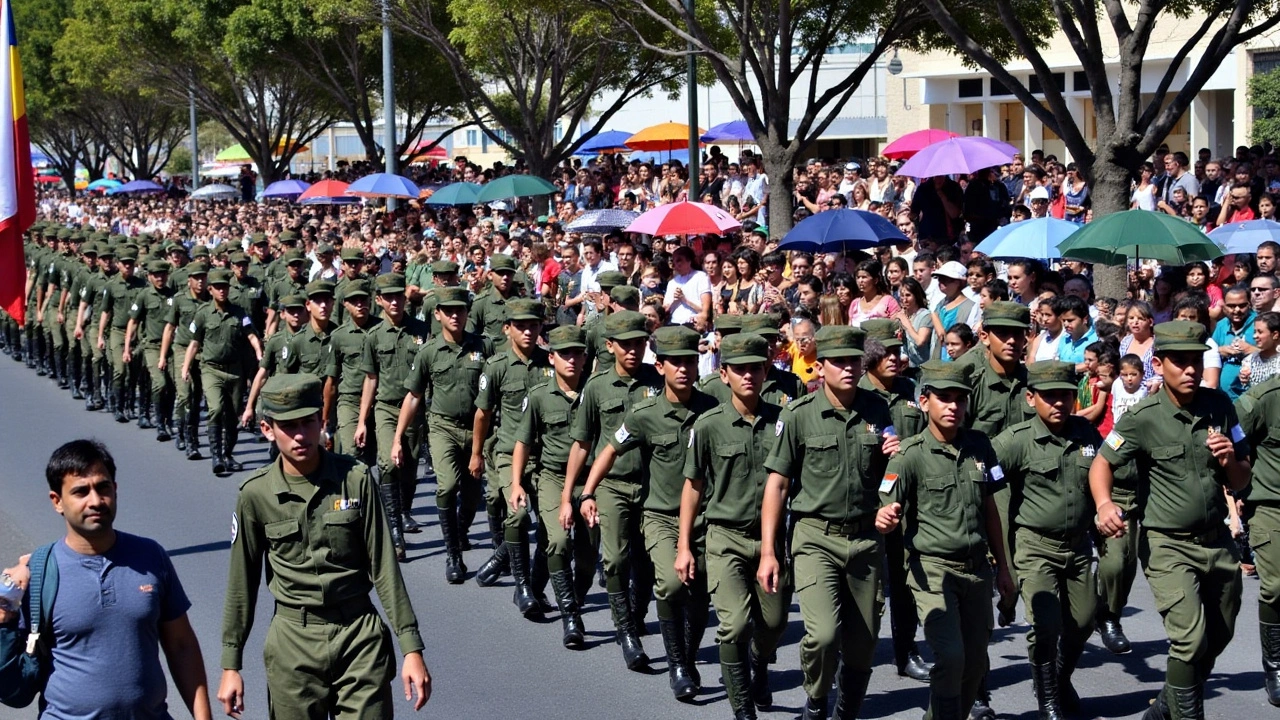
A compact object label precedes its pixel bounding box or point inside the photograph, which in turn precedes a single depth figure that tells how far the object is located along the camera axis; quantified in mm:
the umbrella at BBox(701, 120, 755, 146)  30078
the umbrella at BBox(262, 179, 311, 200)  37500
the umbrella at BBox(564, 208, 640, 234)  20422
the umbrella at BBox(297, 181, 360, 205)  32656
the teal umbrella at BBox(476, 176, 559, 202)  23812
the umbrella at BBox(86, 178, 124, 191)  63738
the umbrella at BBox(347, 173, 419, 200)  26094
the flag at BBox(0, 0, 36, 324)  7457
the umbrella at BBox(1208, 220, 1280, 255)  13523
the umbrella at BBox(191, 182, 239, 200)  47531
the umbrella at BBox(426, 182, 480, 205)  25297
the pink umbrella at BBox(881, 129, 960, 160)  21828
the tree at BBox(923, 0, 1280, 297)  14922
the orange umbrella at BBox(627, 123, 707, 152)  31453
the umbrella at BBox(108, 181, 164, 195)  55544
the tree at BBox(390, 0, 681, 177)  26812
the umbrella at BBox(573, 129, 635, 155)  36344
